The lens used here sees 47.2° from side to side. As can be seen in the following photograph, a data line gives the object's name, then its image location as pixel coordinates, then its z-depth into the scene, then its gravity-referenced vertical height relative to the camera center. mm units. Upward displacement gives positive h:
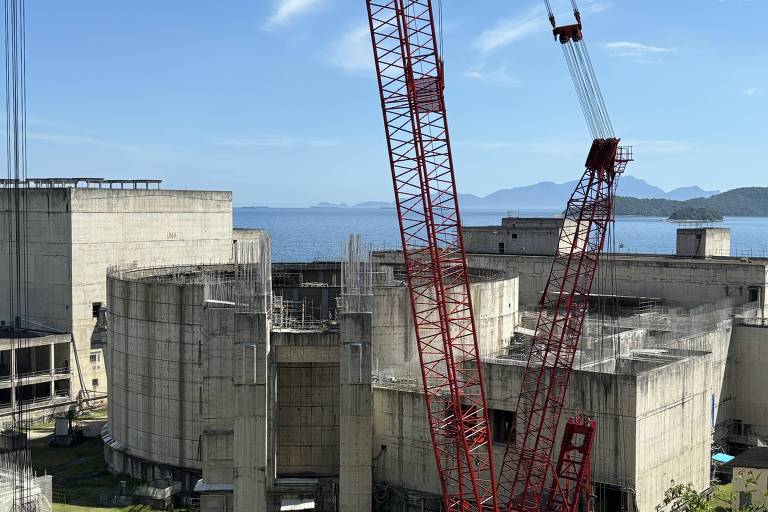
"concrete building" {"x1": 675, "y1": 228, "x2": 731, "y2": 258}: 75812 +23
